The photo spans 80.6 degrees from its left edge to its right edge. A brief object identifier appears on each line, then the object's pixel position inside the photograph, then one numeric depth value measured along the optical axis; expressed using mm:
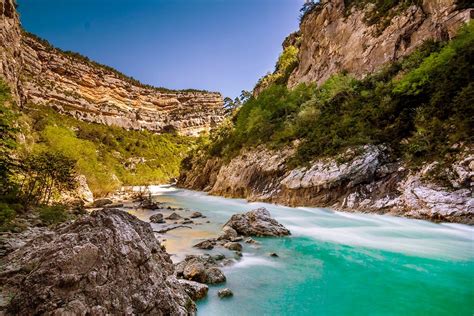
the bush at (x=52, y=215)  12680
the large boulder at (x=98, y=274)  4281
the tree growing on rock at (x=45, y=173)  16683
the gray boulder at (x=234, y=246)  11406
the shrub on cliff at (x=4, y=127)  10703
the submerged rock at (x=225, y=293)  7177
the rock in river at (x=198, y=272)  7887
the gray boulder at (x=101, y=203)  25383
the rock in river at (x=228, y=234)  12977
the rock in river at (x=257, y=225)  13859
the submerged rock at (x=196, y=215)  20500
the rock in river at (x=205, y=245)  11492
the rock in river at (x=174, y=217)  19500
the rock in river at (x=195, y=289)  6854
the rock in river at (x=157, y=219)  18219
